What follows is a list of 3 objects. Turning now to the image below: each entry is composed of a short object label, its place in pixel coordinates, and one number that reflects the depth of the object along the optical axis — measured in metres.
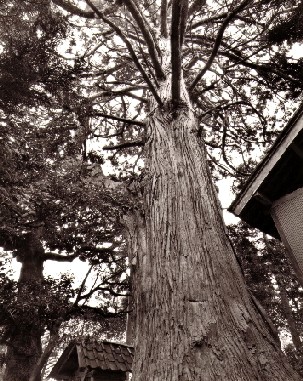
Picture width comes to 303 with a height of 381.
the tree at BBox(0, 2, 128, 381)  5.20
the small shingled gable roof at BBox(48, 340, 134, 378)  7.85
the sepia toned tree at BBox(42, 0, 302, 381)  2.02
